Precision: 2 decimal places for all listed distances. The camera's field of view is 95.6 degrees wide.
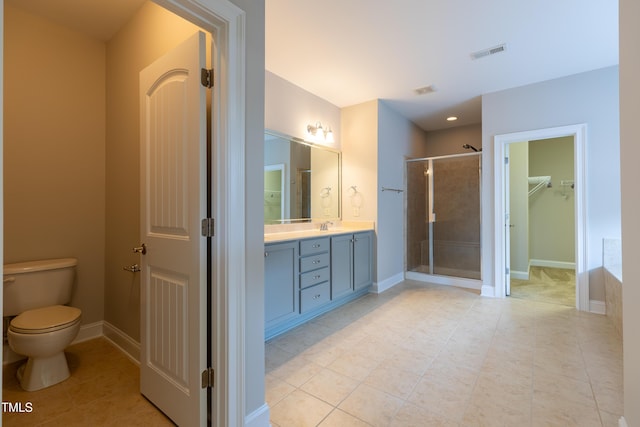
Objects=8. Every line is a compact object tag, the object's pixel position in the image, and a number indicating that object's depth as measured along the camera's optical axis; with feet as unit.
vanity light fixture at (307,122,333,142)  11.71
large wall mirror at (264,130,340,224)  10.09
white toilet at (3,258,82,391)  5.56
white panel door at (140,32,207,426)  4.43
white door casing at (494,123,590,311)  9.92
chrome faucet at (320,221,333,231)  11.68
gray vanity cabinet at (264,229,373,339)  7.92
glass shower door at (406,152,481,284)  13.74
